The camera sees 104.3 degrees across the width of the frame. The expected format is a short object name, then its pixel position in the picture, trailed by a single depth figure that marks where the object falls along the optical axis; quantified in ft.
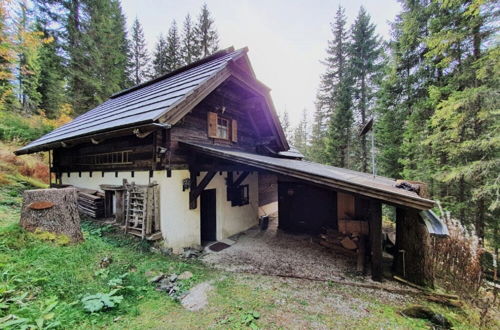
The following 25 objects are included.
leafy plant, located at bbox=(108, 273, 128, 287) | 11.13
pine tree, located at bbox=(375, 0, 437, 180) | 33.24
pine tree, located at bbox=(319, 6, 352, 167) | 56.34
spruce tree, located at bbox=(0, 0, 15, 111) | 22.08
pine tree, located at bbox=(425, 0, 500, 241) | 22.31
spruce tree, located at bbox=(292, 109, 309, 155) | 115.14
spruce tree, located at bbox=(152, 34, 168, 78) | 68.03
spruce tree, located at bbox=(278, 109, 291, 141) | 115.65
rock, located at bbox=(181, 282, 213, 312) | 10.66
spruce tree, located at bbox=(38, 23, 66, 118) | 39.99
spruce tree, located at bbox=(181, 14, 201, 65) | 63.21
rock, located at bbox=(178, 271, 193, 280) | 13.42
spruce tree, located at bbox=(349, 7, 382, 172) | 55.01
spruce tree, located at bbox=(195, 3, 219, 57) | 62.03
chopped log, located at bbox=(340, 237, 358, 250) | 19.76
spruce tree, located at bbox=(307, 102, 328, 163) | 66.08
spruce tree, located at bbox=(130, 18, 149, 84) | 70.64
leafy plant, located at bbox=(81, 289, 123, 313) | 8.93
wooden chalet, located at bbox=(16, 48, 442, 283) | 14.07
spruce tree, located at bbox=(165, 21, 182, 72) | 66.59
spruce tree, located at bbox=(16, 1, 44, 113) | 23.98
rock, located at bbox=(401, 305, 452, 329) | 9.41
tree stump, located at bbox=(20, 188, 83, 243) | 13.61
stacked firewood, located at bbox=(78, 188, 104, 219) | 21.08
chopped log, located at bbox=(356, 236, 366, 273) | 15.65
